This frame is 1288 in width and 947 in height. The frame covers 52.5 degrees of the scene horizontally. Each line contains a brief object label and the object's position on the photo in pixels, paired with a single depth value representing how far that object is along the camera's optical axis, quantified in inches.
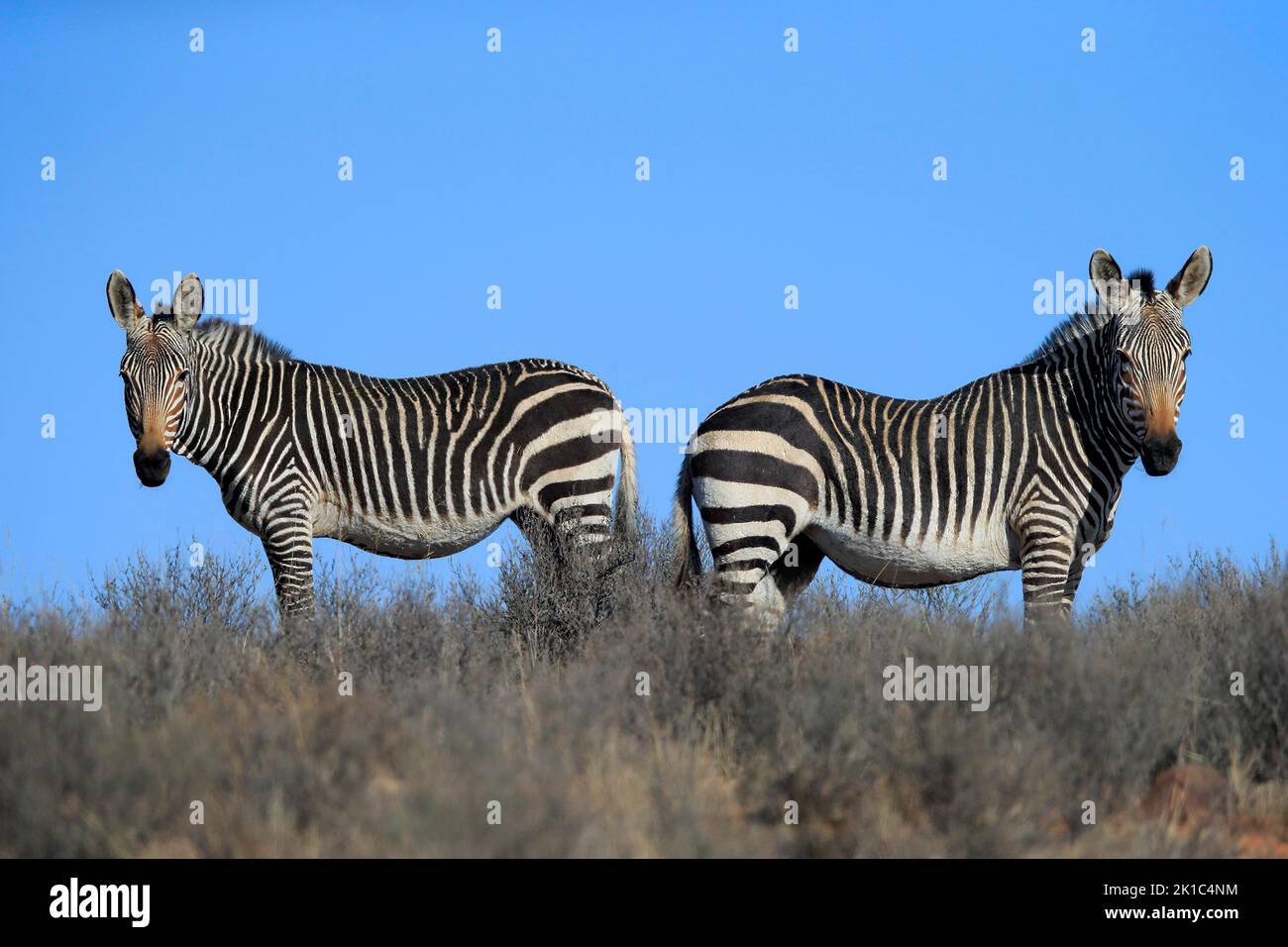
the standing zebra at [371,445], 461.7
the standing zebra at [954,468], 412.8
